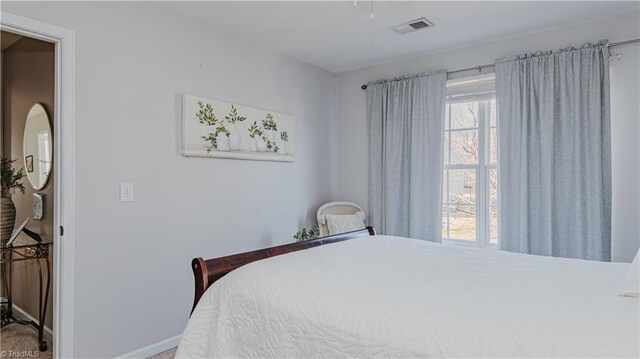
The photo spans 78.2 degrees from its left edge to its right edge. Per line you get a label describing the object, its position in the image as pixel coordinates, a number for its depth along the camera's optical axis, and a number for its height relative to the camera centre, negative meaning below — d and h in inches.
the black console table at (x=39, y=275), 105.3 -31.0
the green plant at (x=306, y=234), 140.7 -20.4
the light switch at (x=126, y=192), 96.6 -3.5
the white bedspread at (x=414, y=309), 43.7 -16.8
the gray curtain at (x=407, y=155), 139.2 +8.7
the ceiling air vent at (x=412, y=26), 113.4 +45.2
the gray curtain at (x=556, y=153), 109.0 +7.3
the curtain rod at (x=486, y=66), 107.4 +37.3
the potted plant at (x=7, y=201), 111.0 -6.6
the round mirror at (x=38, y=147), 116.9 +9.6
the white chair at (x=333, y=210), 149.1 -12.7
